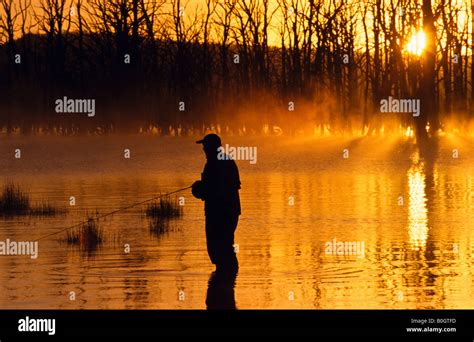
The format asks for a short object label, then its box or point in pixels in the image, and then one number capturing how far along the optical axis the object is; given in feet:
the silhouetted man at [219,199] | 45.57
